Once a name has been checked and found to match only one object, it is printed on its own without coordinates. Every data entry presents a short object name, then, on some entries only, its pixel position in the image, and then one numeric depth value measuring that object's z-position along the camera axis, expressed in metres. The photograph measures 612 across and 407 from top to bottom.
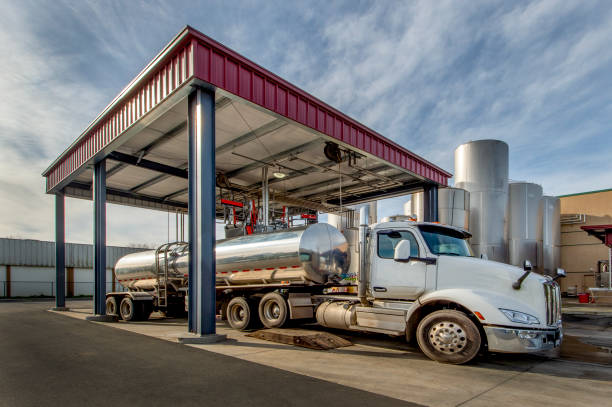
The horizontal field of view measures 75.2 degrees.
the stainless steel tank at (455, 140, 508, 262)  21.12
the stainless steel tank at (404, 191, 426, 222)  21.38
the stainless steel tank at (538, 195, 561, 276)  23.55
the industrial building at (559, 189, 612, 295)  26.30
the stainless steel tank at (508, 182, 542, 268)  22.47
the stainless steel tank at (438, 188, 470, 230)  20.14
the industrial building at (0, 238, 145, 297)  33.72
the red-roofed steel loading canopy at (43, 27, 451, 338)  9.18
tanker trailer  10.17
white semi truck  6.65
